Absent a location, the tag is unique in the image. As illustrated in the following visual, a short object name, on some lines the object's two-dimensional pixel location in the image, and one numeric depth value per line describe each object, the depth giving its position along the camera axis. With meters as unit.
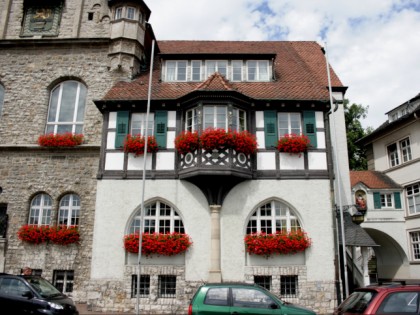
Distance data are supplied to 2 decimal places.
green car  9.02
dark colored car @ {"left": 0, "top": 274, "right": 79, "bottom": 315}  10.03
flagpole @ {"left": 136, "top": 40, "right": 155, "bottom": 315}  13.72
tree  35.28
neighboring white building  23.52
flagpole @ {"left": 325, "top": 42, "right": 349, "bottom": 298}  14.01
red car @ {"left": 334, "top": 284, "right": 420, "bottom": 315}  7.20
